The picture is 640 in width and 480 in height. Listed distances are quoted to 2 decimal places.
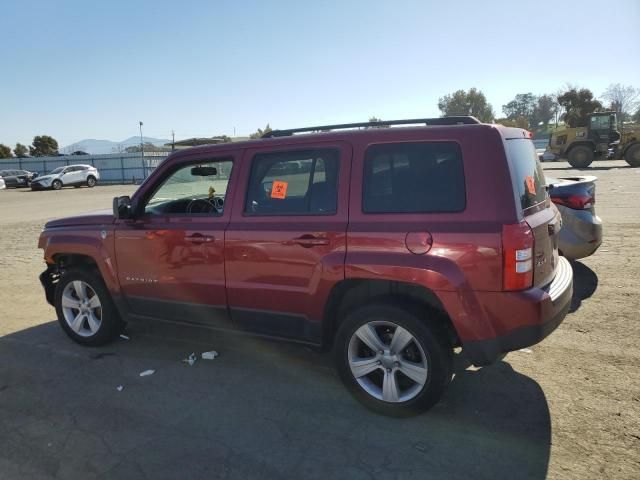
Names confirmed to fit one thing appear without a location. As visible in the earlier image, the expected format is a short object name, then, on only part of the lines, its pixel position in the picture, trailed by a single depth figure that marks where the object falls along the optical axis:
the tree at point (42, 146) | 79.35
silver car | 5.66
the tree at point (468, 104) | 83.56
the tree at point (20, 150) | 81.47
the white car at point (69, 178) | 32.00
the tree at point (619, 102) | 63.84
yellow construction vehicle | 25.02
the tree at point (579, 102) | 54.25
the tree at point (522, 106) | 99.73
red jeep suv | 2.90
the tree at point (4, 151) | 74.57
